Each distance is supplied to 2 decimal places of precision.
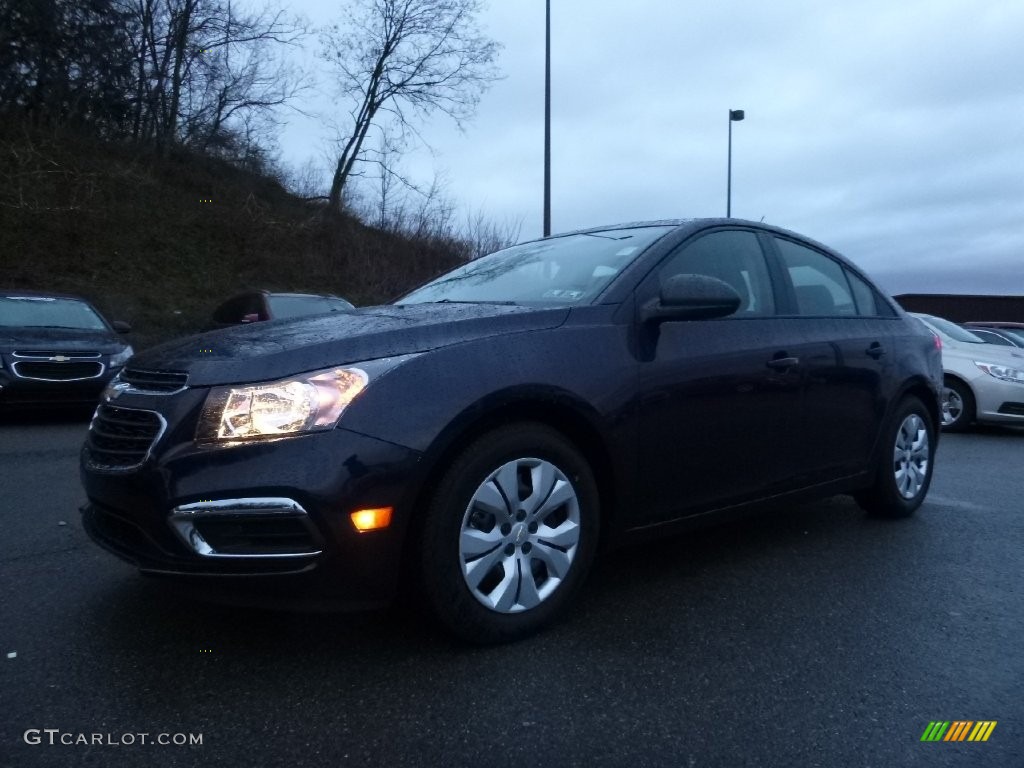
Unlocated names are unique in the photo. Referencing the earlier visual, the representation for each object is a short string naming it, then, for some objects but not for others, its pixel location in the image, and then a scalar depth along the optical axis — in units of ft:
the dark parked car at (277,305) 39.55
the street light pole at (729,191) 67.51
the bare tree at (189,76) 73.46
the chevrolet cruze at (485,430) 8.55
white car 31.63
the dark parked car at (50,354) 28.27
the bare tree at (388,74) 84.48
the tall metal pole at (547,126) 54.92
